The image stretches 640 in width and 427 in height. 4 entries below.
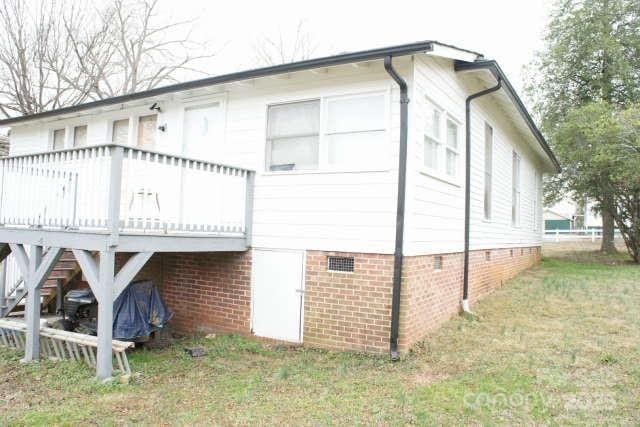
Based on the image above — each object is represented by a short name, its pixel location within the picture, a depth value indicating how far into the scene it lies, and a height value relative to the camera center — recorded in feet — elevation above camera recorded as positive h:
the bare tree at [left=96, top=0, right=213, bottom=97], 71.46 +27.67
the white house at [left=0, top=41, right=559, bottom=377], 19.84 +1.30
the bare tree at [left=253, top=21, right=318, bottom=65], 86.74 +34.00
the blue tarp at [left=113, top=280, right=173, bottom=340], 21.75 -3.99
